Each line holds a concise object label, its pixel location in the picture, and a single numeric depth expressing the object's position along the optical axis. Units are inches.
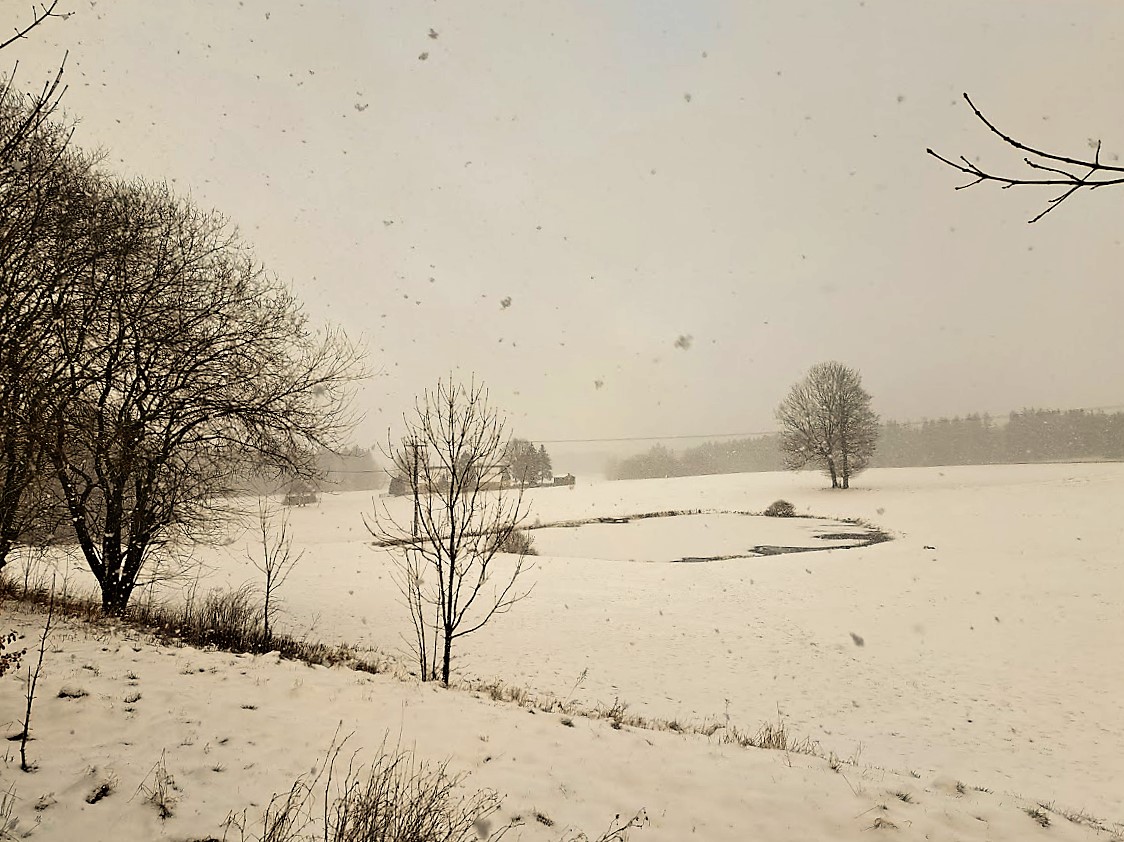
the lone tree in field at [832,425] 1753.2
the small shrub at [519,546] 986.1
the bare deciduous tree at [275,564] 512.7
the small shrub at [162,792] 141.6
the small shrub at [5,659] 141.0
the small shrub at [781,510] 1505.9
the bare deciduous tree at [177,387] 338.6
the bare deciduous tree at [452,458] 343.3
